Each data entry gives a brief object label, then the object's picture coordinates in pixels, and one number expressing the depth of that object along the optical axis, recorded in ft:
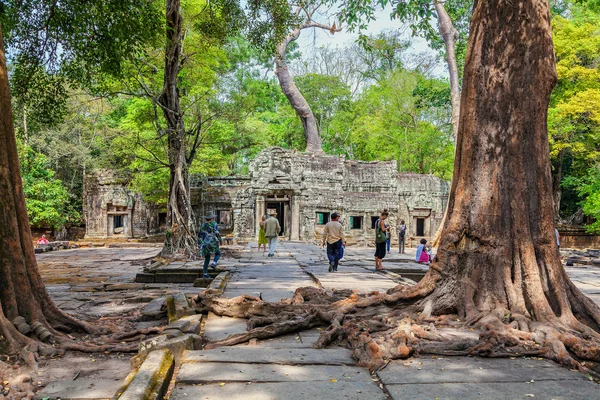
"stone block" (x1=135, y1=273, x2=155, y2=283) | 33.06
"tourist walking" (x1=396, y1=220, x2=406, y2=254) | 63.31
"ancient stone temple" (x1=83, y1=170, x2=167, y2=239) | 92.07
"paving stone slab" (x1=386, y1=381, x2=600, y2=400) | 9.62
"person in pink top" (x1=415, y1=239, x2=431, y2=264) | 42.60
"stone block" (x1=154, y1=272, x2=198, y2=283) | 33.40
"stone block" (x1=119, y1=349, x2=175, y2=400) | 8.83
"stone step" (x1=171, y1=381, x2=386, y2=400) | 9.57
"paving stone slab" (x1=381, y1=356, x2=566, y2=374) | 11.59
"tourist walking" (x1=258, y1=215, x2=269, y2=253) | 54.90
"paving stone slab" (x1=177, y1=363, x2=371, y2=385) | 10.60
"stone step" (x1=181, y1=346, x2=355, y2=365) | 11.95
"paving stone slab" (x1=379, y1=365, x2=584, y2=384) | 10.63
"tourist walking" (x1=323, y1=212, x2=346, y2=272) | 32.91
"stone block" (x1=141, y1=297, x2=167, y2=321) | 19.42
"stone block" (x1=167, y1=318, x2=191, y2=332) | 14.40
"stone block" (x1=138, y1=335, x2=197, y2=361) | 11.69
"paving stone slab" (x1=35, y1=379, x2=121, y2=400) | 10.57
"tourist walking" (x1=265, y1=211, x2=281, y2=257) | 46.59
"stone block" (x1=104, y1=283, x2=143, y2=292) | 29.50
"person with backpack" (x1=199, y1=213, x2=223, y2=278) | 30.12
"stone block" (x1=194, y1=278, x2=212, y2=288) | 30.68
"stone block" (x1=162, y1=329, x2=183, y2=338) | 13.48
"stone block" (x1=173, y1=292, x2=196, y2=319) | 17.52
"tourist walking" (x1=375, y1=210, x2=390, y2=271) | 35.08
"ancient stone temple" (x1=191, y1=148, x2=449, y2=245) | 83.05
